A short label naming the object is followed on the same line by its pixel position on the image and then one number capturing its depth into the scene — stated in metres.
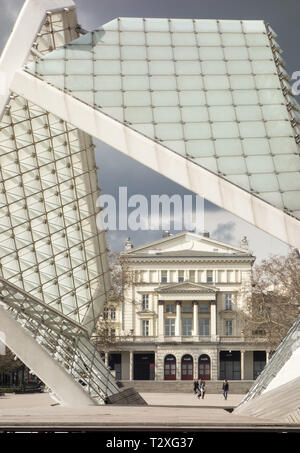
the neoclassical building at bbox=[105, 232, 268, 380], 104.75
